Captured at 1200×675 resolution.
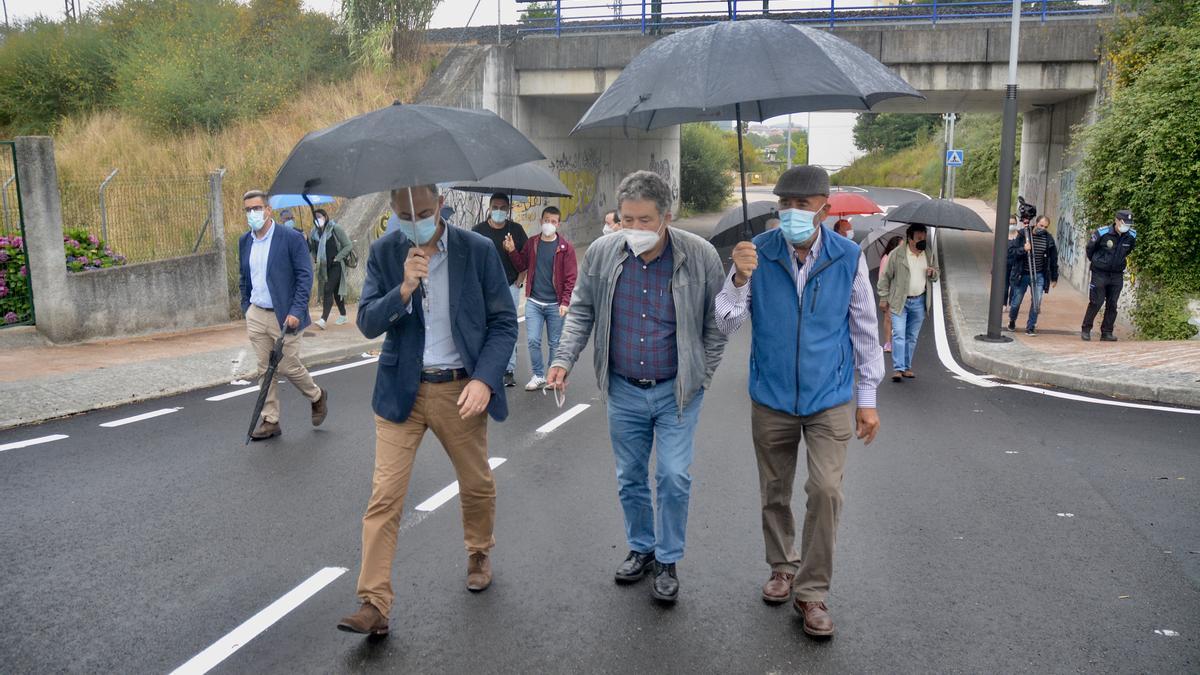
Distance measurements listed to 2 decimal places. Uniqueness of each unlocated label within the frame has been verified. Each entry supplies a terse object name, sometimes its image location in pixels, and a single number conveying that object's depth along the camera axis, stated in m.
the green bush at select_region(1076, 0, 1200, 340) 12.59
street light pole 12.22
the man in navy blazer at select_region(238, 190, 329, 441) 7.38
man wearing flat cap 4.20
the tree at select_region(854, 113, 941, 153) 61.09
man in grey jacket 4.34
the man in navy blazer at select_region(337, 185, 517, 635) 4.16
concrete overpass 18.22
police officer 12.17
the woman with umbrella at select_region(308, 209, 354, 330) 13.67
